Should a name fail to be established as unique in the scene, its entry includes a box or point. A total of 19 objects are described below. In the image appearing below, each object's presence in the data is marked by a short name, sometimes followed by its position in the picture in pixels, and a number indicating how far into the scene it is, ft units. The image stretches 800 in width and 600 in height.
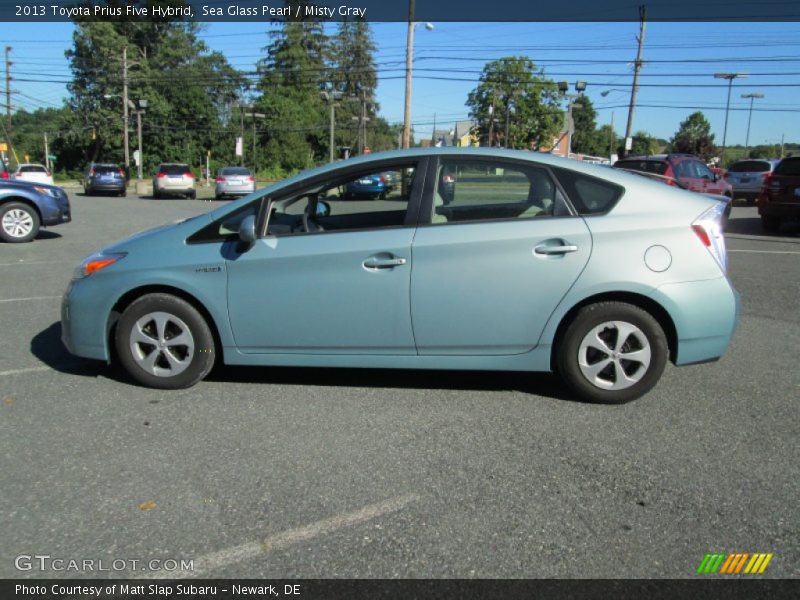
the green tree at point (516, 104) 235.40
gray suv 79.37
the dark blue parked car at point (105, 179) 106.32
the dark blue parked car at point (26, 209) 39.93
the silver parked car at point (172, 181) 99.17
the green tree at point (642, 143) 364.17
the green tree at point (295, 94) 254.06
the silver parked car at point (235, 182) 95.14
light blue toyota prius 13.73
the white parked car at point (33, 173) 109.68
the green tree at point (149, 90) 213.46
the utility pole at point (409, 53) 87.76
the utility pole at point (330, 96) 108.42
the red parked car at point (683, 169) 48.78
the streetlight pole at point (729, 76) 139.60
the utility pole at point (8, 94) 193.06
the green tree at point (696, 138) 278.26
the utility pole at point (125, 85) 162.50
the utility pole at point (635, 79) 109.29
